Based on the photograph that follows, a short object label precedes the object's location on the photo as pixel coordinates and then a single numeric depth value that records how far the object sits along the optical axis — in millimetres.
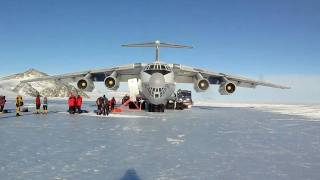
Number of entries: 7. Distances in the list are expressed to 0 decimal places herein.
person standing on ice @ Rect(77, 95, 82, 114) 16023
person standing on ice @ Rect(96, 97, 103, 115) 15207
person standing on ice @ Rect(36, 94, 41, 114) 15316
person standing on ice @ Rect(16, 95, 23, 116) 14020
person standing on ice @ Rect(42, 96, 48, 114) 15494
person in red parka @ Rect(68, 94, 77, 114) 15571
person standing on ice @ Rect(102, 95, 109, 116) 14965
